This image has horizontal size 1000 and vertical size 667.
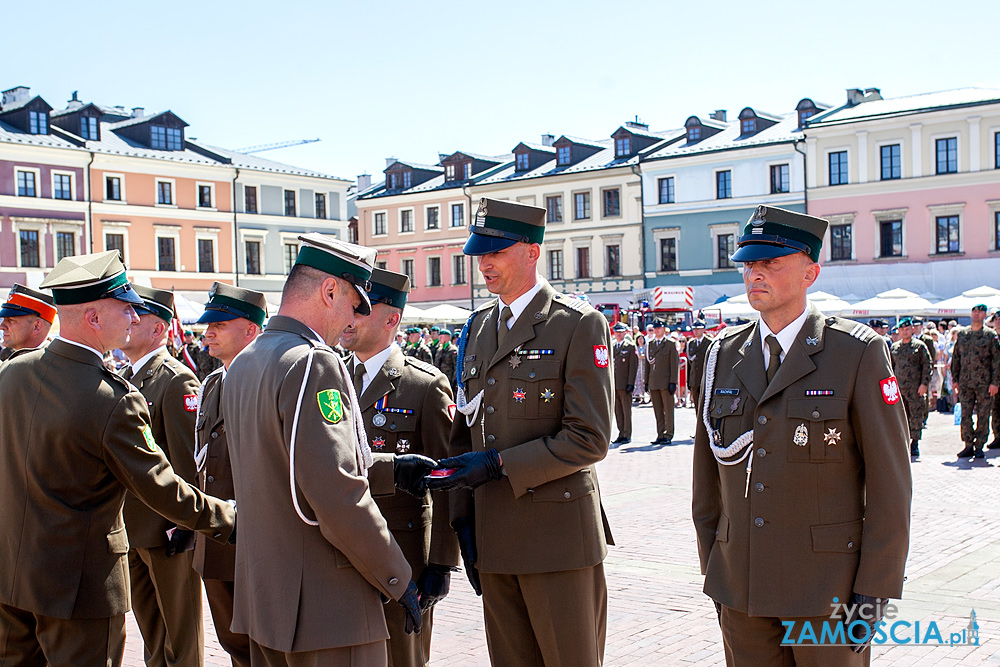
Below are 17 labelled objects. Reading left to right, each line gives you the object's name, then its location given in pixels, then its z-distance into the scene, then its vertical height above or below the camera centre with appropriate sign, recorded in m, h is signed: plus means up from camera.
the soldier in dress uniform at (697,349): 18.19 -0.97
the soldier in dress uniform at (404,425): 4.36 -0.55
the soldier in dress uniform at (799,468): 3.43 -0.63
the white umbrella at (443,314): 36.56 -0.22
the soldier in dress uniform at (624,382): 17.59 -1.52
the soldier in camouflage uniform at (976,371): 14.22 -1.19
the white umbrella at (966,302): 28.87 -0.26
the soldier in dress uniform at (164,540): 5.05 -1.17
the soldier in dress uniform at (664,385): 17.11 -1.51
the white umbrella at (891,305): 28.84 -0.28
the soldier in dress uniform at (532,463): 3.97 -0.64
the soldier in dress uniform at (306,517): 3.09 -0.68
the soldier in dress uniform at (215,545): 4.81 -1.15
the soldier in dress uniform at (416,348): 25.28 -1.04
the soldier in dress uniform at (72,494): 3.95 -0.74
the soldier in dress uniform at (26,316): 6.54 +0.03
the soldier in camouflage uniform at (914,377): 15.00 -1.32
